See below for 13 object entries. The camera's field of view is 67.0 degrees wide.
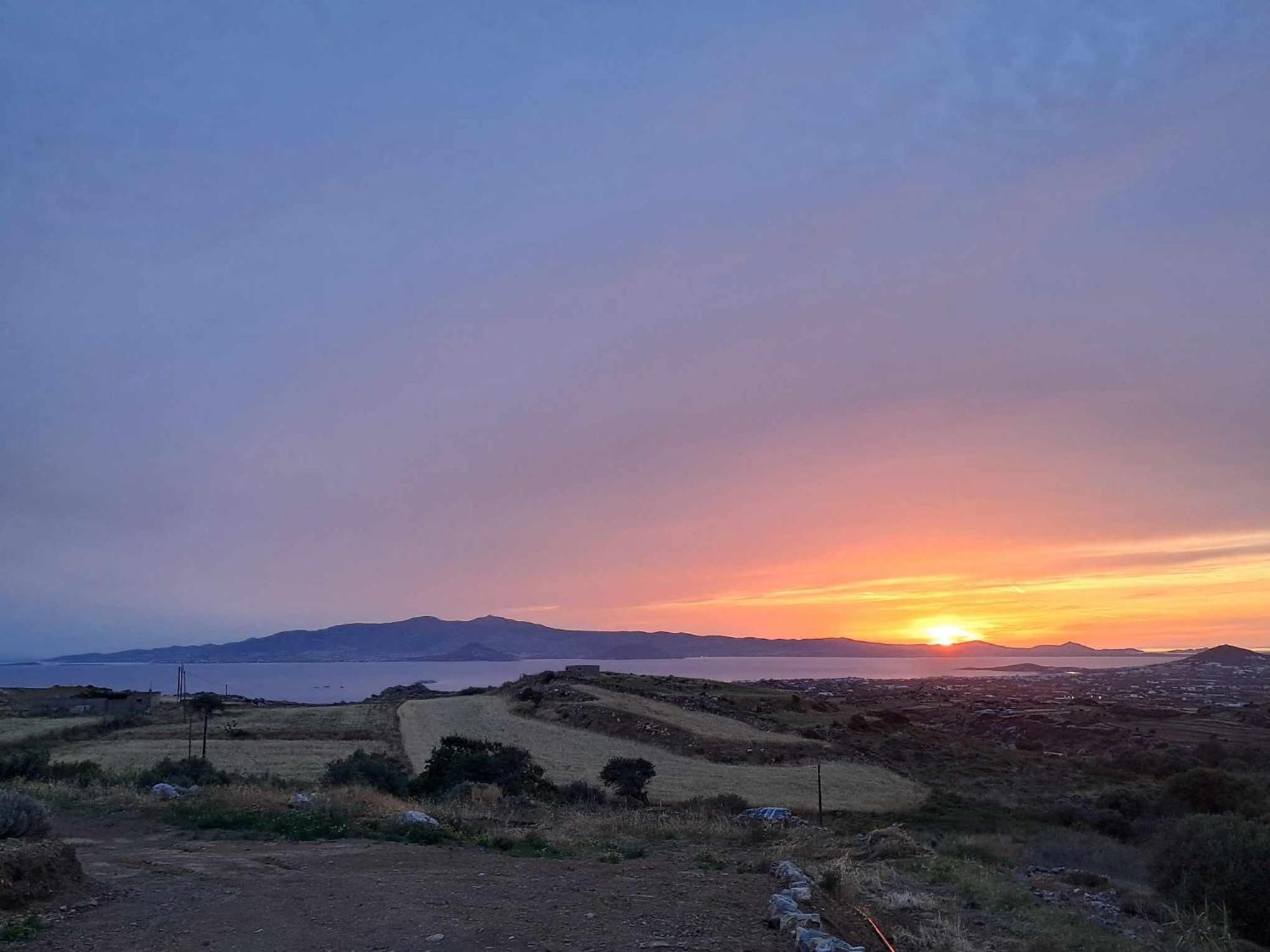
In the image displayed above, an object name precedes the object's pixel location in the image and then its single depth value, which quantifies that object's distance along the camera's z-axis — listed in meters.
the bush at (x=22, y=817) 12.05
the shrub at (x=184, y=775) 22.04
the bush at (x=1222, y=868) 13.19
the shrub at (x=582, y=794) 24.73
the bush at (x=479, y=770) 25.09
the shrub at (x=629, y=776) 27.53
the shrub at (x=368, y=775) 24.17
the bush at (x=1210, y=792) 28.88
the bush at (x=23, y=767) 24.06
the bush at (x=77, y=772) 22.43
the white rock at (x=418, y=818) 15.95
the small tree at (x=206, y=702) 59.94
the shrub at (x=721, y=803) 25.35
